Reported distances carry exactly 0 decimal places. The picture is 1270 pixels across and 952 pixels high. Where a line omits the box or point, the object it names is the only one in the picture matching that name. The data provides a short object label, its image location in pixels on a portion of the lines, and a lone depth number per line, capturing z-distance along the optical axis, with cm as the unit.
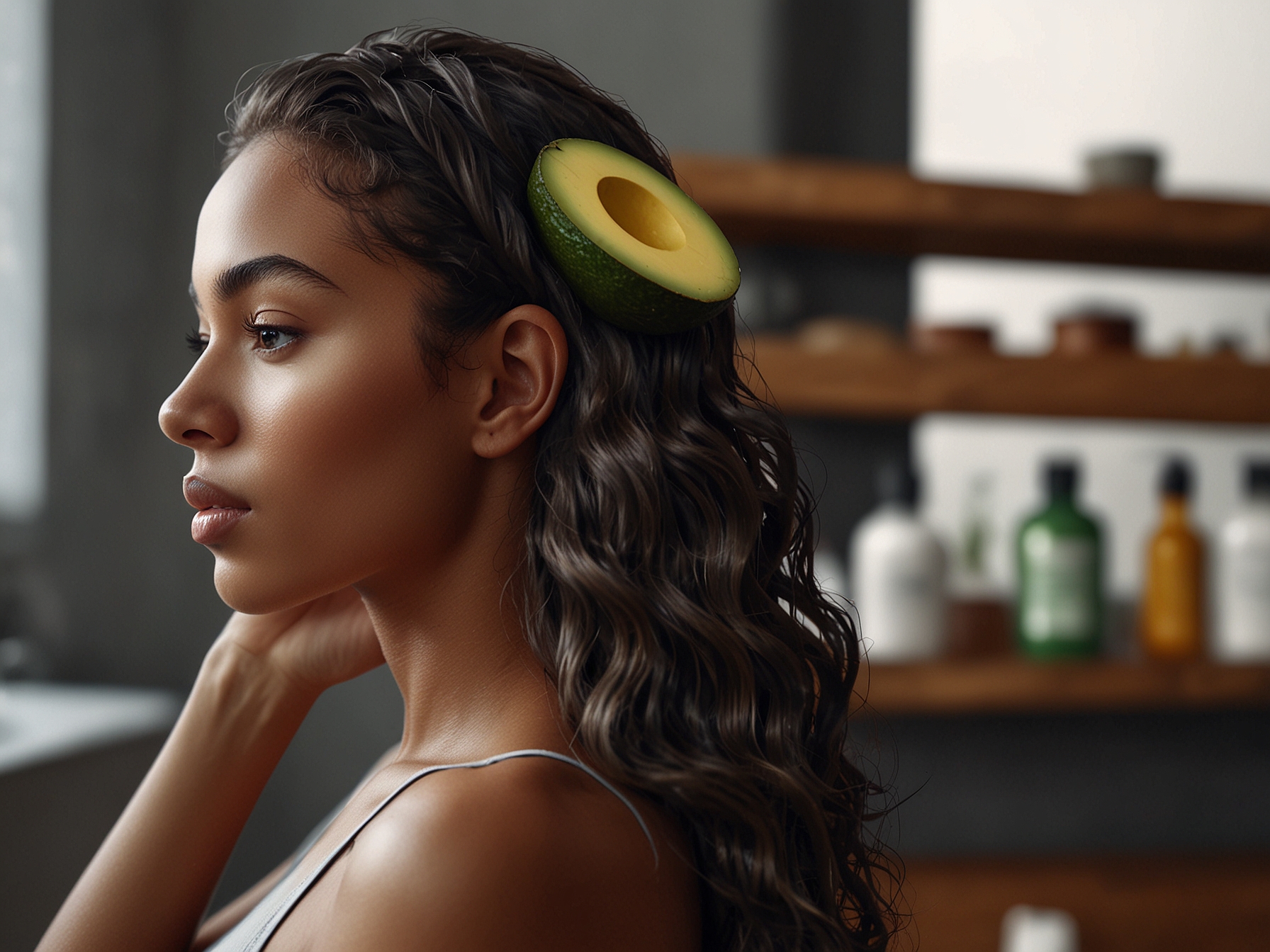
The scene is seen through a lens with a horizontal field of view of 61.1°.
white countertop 114
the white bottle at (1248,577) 152
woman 54
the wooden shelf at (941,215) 146
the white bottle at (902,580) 145
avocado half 52
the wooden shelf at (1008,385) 148
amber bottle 153
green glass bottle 146
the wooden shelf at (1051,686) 145
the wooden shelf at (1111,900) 158
